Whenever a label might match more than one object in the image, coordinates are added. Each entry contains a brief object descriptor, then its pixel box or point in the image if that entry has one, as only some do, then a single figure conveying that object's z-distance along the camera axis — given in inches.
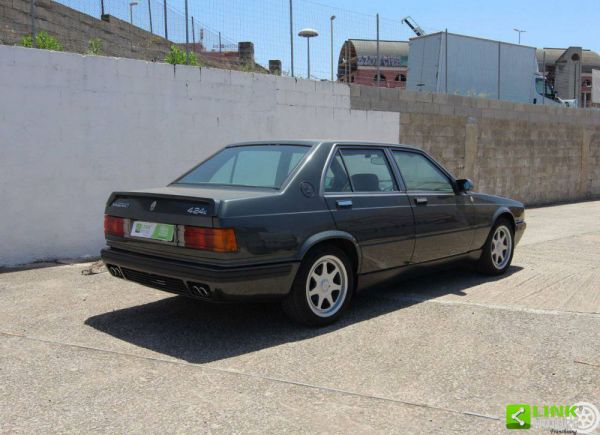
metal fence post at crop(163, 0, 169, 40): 369.8
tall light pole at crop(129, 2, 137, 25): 390.7
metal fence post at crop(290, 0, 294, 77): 411.8
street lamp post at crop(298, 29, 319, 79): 414.9
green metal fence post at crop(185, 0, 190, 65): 339.9
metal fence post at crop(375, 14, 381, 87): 487.2
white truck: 648.4
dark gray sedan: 156.2
